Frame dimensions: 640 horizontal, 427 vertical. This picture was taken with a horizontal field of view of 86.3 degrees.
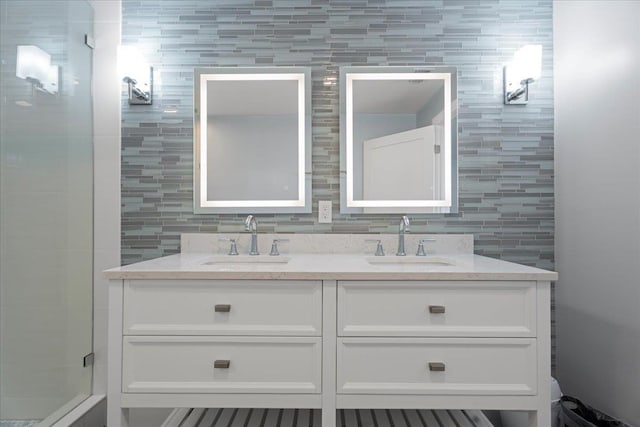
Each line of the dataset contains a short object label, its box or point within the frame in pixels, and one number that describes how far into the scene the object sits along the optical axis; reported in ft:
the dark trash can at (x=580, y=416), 4.38
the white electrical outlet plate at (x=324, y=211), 5.57
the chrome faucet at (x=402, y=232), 5.24
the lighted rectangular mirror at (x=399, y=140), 5.53
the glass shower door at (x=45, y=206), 4.43
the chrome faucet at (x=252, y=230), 5.33
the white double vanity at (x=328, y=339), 3.64
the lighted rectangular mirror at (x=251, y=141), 5.56
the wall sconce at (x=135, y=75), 5.21
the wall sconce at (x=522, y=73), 5.05
